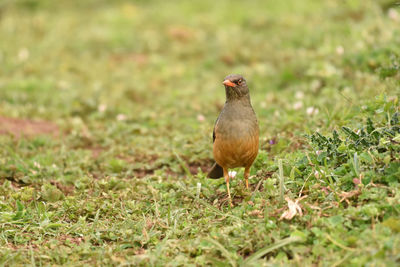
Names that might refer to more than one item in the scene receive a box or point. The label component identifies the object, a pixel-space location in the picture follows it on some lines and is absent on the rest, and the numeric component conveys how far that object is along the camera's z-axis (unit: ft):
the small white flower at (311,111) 41.81
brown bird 31.17
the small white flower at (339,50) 51.55
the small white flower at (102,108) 54.14
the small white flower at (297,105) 46.39
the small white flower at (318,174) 28.12
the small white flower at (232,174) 34.61
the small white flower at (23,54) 67.57
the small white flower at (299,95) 50.01
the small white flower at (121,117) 51.69
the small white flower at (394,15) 54.83
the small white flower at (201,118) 49.56
